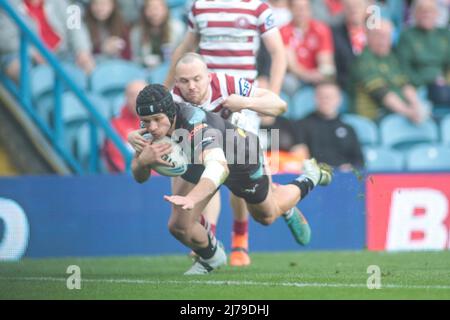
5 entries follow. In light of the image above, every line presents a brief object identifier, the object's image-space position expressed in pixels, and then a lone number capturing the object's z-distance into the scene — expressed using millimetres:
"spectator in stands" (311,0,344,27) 15055
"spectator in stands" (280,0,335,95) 13969
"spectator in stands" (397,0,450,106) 14586
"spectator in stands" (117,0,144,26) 14234
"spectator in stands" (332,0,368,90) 14261
